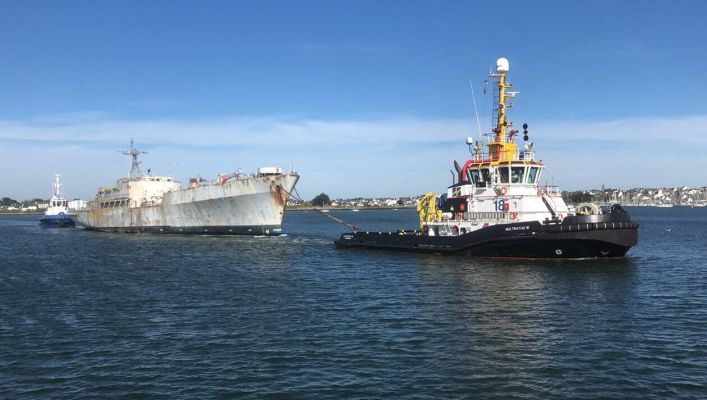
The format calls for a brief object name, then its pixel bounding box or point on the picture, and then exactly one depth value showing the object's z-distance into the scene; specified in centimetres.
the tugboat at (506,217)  3453
